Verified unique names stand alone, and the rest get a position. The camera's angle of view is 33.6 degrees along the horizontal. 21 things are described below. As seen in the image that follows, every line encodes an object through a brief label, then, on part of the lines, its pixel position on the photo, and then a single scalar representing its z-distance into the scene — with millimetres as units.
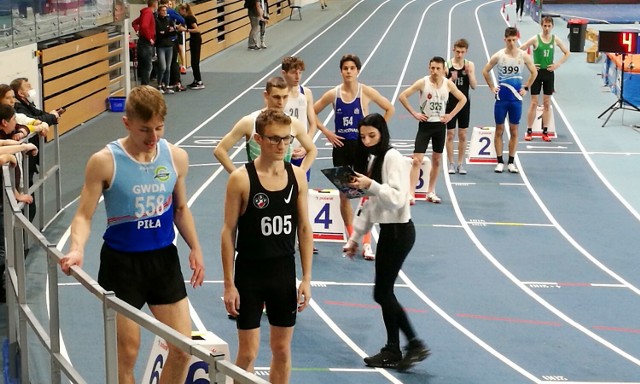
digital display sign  18859
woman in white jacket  7977
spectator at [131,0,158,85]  21859
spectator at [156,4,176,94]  22266
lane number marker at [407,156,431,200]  13804
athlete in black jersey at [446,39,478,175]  14547
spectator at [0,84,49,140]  10920
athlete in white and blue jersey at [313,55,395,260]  11492
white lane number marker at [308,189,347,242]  11828
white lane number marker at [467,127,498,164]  16188
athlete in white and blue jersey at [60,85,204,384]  5543
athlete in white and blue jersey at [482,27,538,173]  15273
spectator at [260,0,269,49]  30031
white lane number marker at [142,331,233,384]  5527
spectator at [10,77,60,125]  12336
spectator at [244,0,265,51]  29875
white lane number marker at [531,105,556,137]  18250
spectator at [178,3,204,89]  23844
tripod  18962
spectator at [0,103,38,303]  7280
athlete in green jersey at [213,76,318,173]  8773
